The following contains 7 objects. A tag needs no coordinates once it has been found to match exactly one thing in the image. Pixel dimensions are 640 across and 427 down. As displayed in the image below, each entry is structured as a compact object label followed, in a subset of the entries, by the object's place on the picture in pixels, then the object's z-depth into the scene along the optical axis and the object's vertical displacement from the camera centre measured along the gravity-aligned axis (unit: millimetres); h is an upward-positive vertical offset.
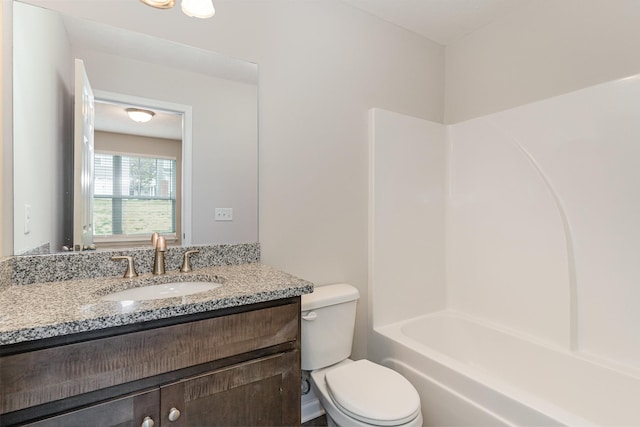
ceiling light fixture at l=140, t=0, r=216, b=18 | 1197 +795
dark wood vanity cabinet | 758 -462
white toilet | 1253 -769
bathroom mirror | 1200 +453
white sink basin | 1197 -316
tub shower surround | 1505 -268
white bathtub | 1306 -824
